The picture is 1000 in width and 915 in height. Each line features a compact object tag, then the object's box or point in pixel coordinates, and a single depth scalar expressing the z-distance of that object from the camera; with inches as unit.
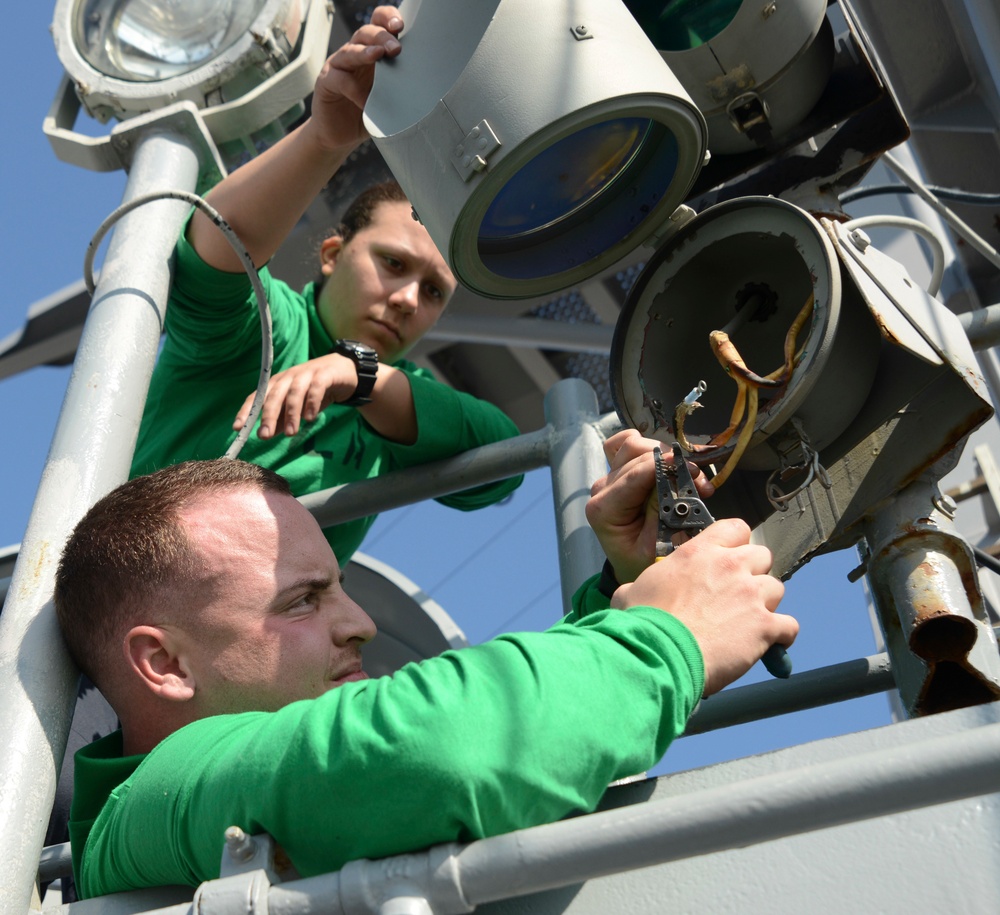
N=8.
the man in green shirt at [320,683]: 47.9
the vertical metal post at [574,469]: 86.2
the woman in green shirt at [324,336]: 91.7
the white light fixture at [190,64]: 103.6
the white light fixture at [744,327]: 66.7
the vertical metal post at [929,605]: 63.7
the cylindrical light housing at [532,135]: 66.4
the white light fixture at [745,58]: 76.8
